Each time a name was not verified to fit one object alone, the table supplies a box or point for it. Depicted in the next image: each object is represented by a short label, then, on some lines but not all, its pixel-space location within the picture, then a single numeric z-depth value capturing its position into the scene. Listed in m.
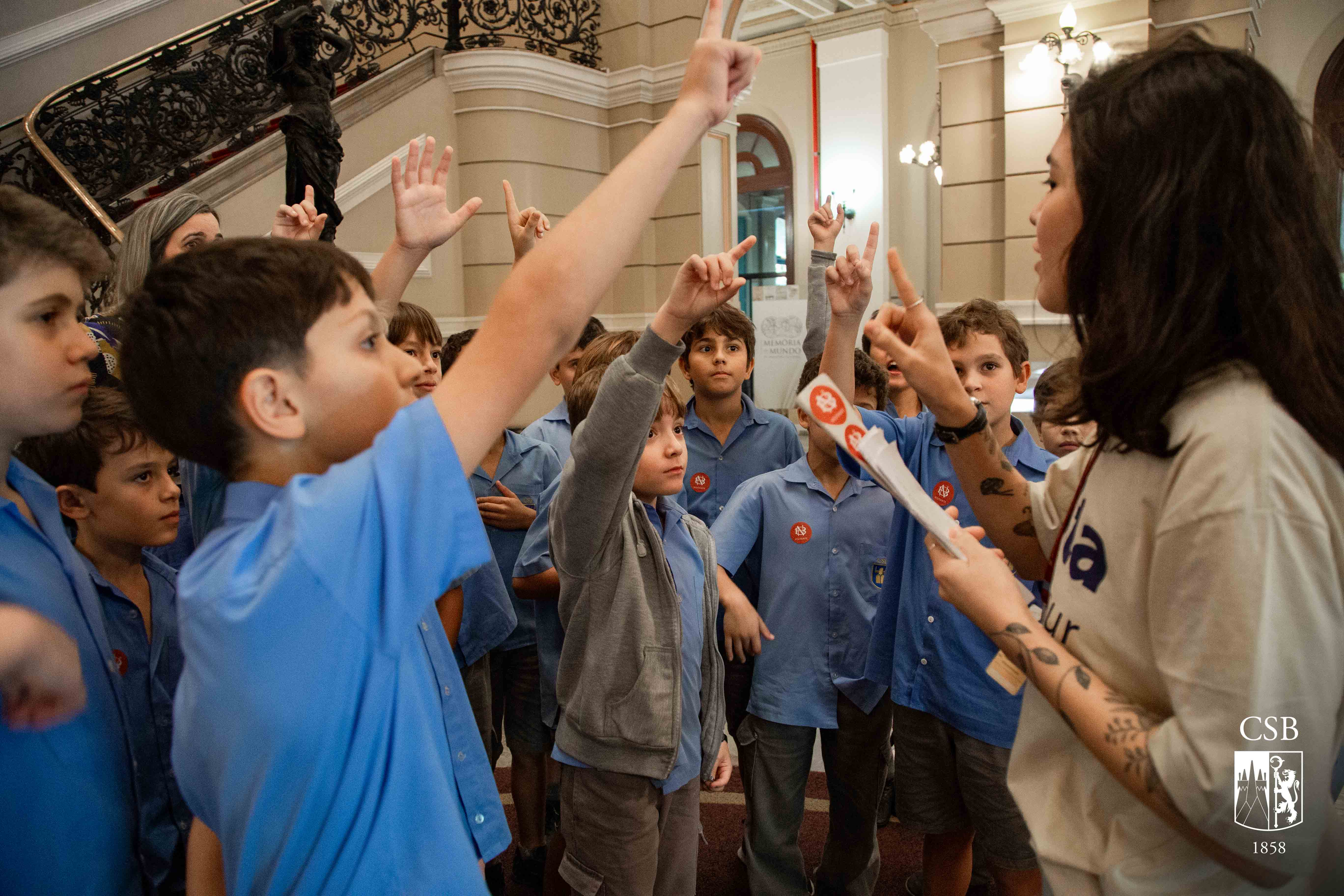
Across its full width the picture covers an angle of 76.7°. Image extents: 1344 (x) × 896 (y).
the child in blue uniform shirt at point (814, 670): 2.24
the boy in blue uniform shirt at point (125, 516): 1.48
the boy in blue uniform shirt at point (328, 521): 0.76
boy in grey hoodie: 1.69
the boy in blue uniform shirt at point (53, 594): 1.00
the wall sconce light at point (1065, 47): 5.86
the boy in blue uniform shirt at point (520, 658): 2.59
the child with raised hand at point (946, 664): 1.90
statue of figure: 3.88
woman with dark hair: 0.82
